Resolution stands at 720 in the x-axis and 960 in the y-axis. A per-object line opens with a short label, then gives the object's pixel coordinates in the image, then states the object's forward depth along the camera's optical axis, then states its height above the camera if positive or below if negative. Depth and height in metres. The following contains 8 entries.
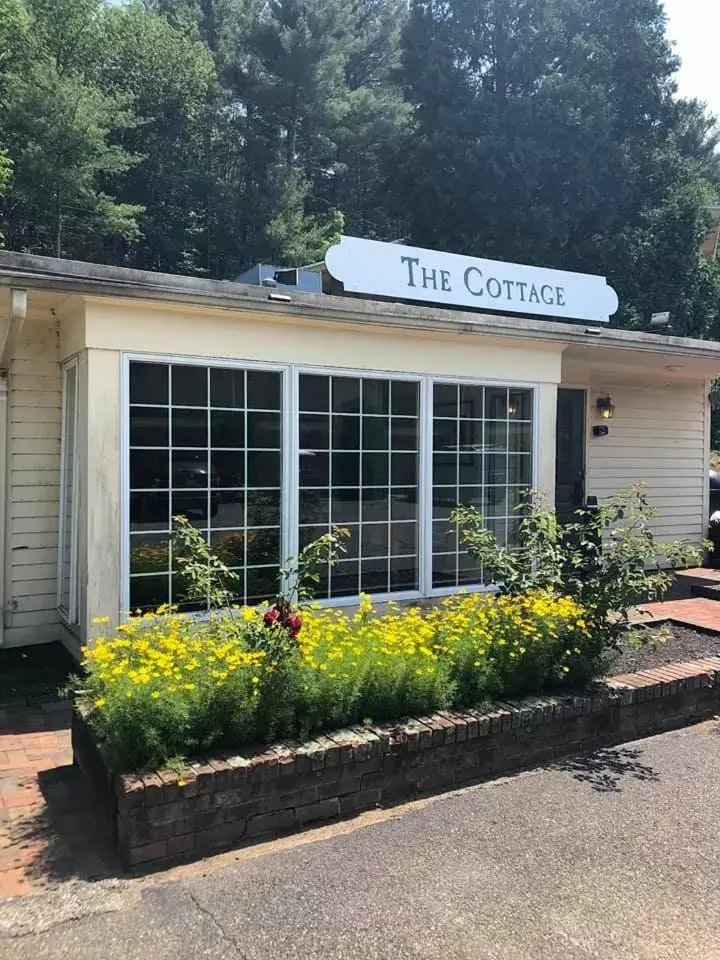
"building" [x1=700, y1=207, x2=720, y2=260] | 30.61 +9.98
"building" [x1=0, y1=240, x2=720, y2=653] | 5.37 +0.41
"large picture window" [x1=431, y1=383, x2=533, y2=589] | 7.12 +0.18
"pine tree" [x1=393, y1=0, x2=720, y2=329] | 28.80 +12.45
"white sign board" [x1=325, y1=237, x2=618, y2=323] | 7.55 +2.05
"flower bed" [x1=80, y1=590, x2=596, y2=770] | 3.40 -0.92
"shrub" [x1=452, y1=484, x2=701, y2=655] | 4.75 -0.51
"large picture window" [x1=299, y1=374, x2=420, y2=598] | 6.42 +0.04
